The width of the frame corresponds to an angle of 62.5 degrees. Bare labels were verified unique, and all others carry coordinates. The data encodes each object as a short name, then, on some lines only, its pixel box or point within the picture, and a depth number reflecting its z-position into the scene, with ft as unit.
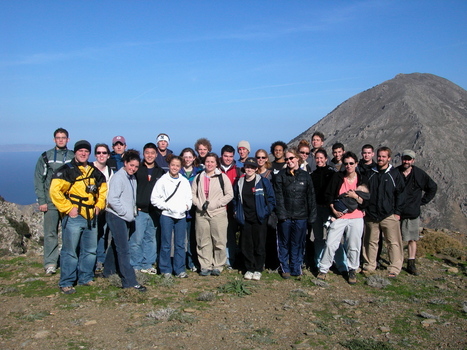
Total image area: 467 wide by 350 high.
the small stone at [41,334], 15.56
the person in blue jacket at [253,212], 23.39
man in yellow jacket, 19.71
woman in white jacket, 22.71
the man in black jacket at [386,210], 23.93
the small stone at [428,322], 17.66
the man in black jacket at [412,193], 24.90
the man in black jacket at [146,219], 23.29
